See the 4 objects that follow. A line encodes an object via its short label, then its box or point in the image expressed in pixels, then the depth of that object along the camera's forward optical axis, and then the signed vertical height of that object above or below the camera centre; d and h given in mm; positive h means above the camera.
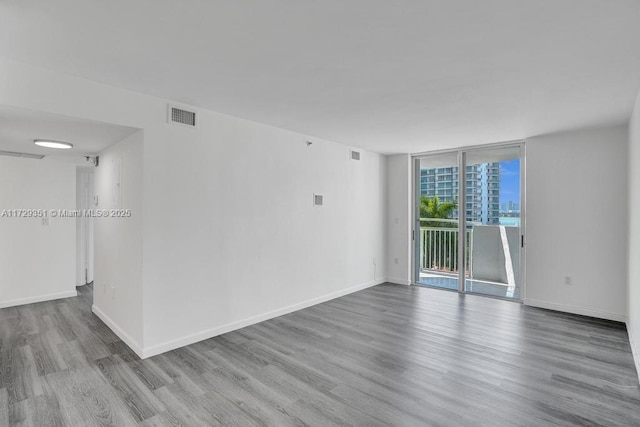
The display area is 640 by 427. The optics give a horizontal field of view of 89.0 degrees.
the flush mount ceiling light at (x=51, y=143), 3592 +740
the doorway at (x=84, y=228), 5934 -347
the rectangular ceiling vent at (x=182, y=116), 3255 +955
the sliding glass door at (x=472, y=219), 5168 -145
